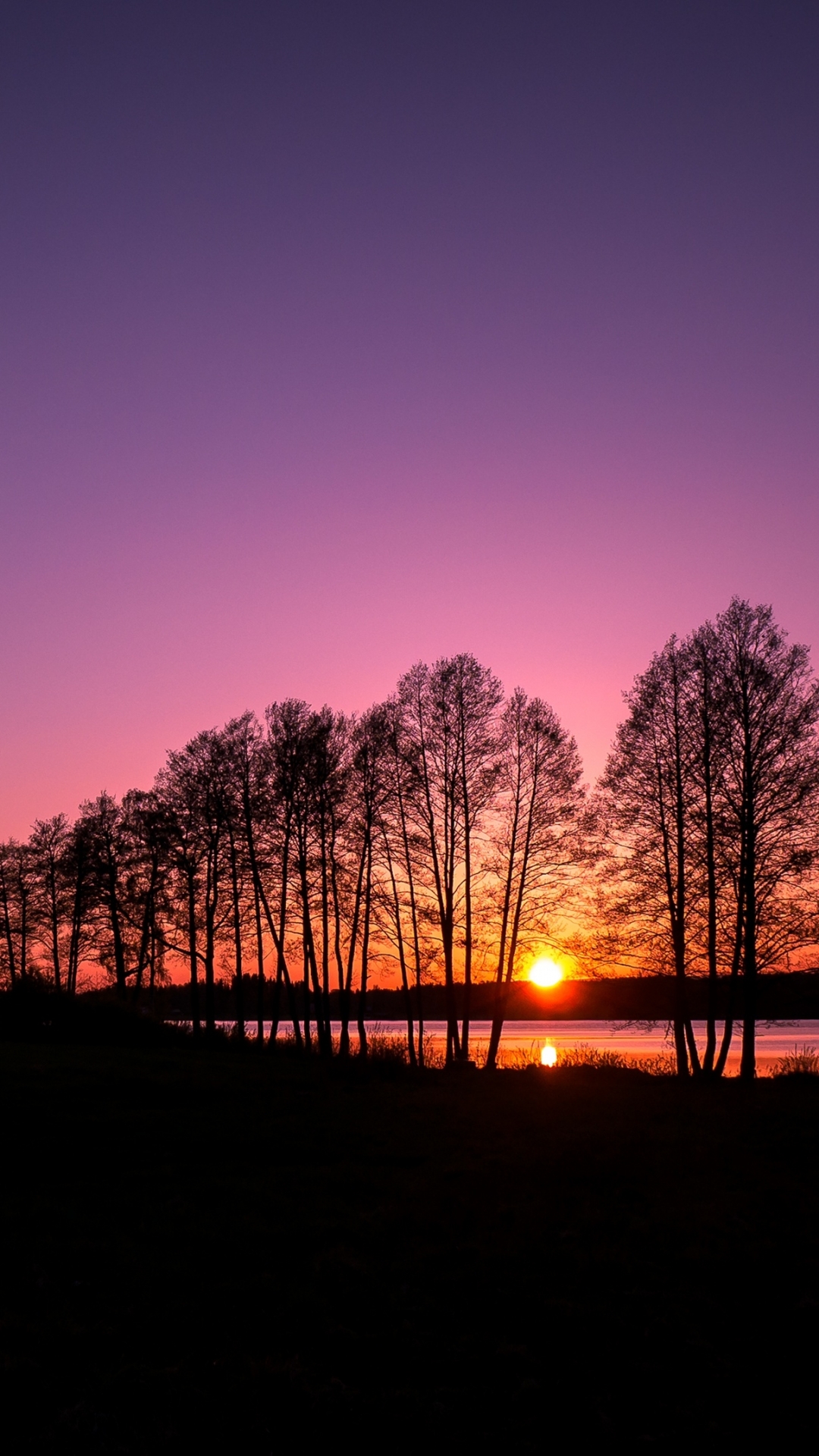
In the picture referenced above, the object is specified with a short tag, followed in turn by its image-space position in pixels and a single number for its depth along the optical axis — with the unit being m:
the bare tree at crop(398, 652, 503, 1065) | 39.56
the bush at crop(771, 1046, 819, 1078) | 31.30
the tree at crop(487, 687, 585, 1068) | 38.62
